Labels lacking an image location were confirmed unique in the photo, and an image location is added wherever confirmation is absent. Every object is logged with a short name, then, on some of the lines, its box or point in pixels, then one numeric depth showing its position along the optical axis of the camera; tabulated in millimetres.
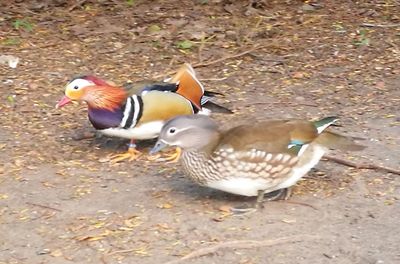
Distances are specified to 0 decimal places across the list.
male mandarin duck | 10883
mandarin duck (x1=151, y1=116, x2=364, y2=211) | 9352
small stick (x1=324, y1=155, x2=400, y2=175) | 10516
